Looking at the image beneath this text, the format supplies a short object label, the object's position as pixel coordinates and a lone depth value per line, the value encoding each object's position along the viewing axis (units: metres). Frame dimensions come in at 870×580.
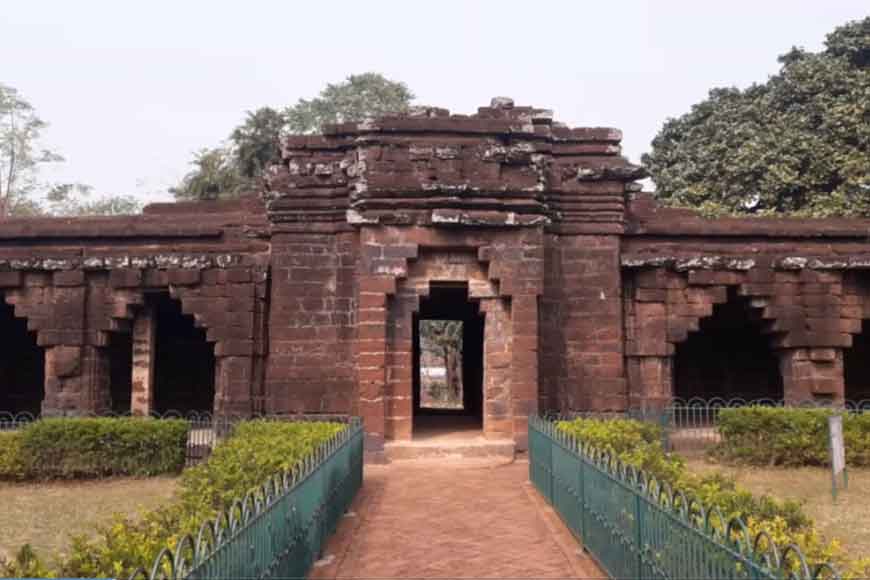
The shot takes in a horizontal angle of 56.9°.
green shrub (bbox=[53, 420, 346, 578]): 4.24
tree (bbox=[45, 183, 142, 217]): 43.41
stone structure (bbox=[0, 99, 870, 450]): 12.21
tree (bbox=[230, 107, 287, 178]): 32.62
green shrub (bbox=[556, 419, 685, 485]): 7.17
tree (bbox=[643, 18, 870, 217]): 23.56
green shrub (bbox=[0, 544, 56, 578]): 4.02
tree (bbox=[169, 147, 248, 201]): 32.81
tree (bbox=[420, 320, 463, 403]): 37.59
